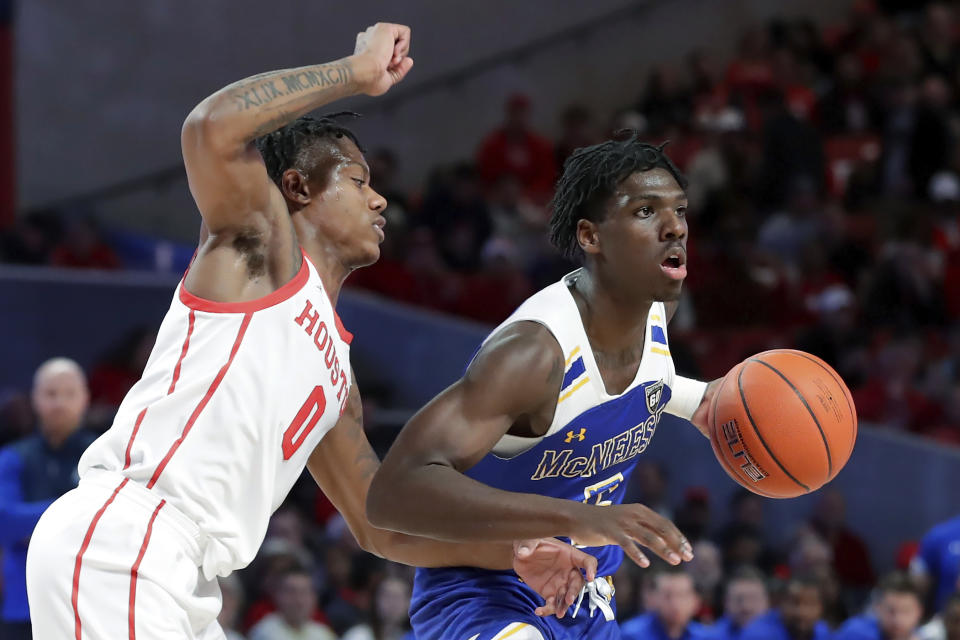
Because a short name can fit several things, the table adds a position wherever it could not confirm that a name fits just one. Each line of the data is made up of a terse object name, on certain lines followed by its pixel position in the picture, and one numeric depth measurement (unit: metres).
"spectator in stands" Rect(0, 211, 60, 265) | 20.98
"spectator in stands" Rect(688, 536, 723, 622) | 15.07
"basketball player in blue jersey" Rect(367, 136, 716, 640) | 6.40
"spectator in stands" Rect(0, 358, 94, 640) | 11.62
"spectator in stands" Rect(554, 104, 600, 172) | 23.61
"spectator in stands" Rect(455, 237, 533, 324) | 20.28
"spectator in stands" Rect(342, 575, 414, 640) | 14.05
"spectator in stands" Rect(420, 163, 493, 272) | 21.53
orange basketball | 7.40
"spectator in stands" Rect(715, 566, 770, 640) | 13.66
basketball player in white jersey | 6.00
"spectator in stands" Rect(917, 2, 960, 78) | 22.94
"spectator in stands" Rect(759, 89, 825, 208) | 21.53
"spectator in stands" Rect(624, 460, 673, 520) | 17.17
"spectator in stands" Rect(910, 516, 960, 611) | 13.79
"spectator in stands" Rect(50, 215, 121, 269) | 21.47
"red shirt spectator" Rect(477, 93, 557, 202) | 23.59
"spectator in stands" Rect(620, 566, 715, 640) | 13.02
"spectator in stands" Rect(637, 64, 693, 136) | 24.11
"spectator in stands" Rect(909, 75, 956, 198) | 21.05
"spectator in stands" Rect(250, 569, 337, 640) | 13.79
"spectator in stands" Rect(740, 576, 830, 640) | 13.41
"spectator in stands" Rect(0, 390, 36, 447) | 16.34
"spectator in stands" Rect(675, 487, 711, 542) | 16.56
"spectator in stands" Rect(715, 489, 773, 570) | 15.99
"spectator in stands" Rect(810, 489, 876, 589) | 16.42
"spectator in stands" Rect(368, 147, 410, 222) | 21.75
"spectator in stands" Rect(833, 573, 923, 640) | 12.88
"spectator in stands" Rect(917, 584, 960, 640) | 12.42
